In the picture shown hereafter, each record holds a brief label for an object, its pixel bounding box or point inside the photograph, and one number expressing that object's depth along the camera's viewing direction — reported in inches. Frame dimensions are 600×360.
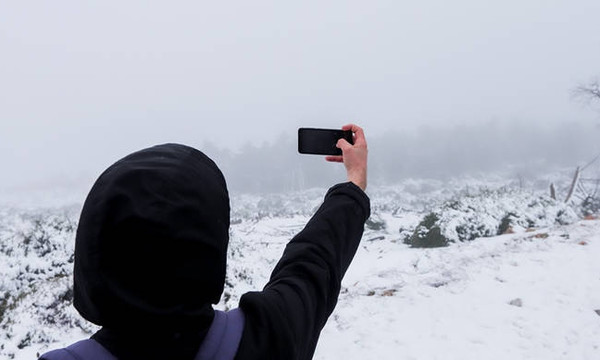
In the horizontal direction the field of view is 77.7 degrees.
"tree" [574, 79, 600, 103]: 728.3
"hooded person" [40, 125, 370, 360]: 31.4
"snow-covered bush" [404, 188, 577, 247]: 398.3
